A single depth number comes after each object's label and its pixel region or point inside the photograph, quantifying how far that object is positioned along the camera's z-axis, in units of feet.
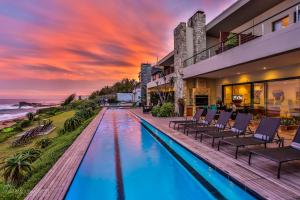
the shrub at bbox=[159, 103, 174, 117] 35.53
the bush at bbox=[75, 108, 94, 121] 40.72
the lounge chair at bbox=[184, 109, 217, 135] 19.13
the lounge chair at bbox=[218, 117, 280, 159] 11.57
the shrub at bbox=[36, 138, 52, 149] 21.56
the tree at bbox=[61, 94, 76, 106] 89.11
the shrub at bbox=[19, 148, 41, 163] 14.46
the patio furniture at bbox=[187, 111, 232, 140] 16.57
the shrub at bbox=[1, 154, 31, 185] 10.73
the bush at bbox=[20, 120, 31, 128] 43.68
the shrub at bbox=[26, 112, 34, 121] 49.57
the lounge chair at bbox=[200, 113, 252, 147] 14.22
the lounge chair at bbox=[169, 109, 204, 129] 21.73
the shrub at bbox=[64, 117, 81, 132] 28.19
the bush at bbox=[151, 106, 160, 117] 36.87
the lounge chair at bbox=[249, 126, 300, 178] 8.62
